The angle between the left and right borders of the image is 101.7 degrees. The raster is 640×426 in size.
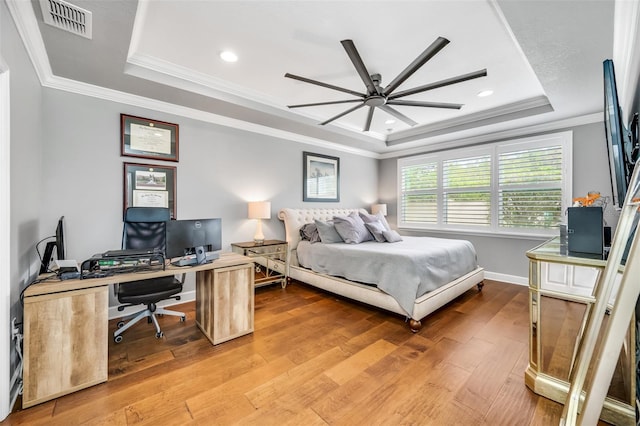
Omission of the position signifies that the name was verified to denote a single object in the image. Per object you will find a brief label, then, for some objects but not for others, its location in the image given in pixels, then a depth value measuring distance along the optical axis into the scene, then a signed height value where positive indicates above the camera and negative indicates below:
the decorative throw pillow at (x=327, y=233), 3.80 -0.31
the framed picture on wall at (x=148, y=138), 2.92 +0.86
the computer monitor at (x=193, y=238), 2.16 -0.23
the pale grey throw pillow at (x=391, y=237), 3.79 -0.36
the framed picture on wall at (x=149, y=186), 2.94 +0.30
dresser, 1.54 -0.70
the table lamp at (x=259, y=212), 3.69 +0.00
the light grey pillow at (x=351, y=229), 3.73 -0.26
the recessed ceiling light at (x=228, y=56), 2.44 +1.49
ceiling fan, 1.88 +1.13
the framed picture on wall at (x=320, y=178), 4.65 +0.65
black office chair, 2.25 -0.68
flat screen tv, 1.81 +0.54
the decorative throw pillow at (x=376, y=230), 3.82 -0.27
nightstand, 3.50 -0.67
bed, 2.59 -0.85
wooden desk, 1.58 -0.80
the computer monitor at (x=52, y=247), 1.96 -0.28
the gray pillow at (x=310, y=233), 3.96 -0.32
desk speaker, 1.65 -0.11
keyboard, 1.96 -0.32
